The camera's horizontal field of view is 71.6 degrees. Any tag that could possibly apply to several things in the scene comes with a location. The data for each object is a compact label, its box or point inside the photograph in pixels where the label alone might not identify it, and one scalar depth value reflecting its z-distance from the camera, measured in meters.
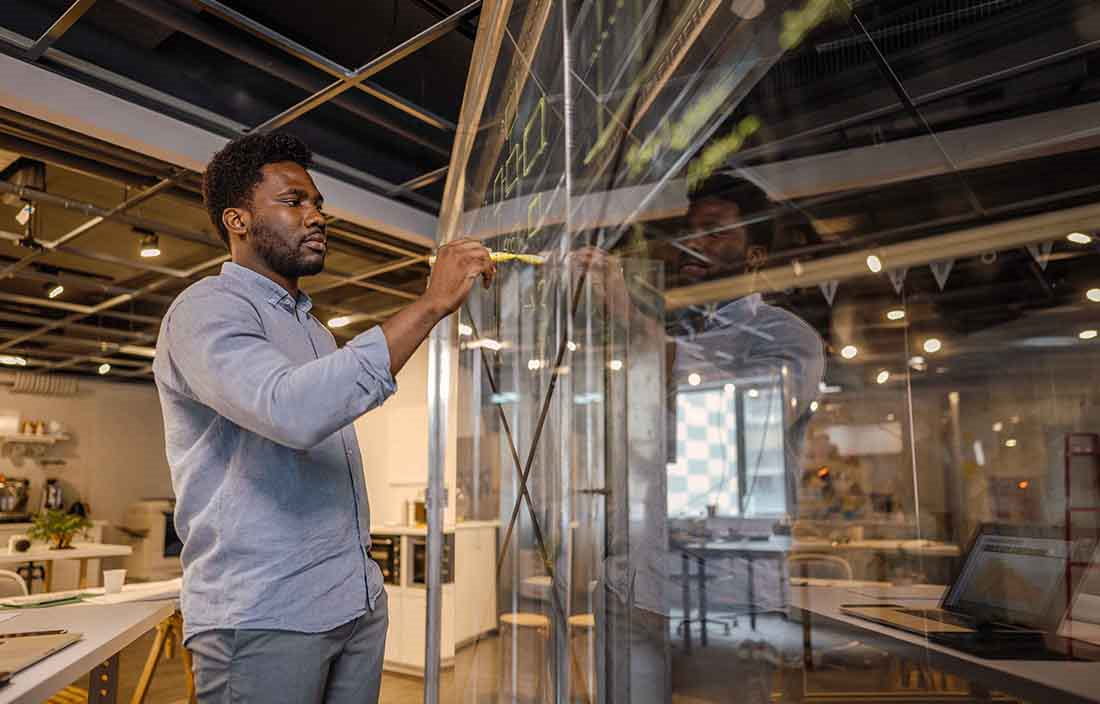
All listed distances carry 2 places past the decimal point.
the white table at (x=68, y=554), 5.15
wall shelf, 9.98
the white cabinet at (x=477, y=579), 1.83
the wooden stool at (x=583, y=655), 1.21
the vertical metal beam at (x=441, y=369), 1.88
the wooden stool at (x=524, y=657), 1.38
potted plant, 5.36
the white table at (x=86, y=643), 1.23
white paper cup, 2.51
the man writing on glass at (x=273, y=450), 0.94
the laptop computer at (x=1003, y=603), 1.15
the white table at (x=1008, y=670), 0.93
